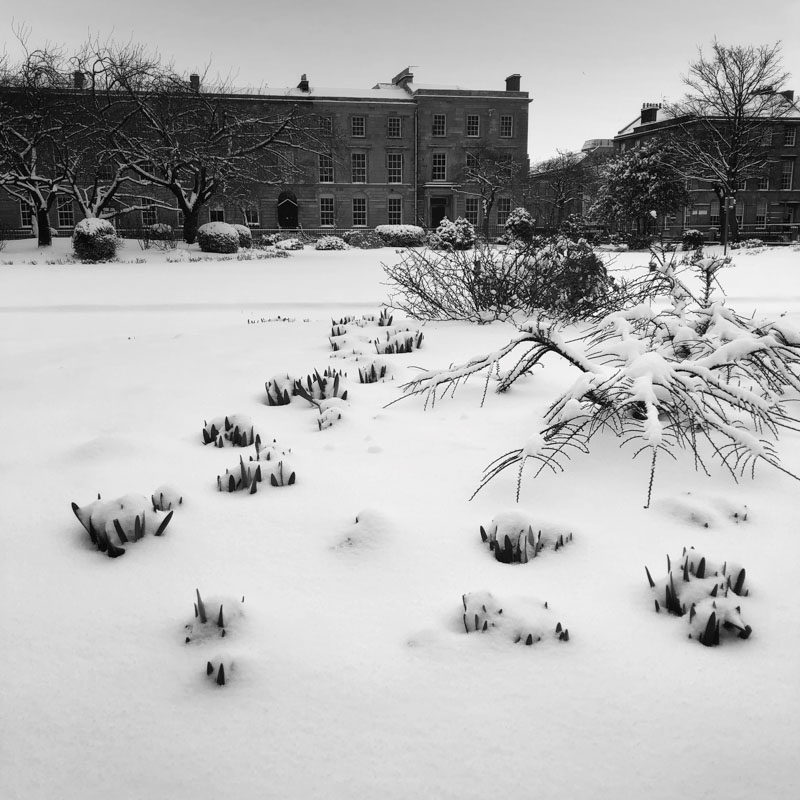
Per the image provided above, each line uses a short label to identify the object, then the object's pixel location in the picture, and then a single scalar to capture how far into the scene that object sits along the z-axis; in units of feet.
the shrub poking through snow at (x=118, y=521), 8.39
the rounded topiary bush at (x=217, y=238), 82.33
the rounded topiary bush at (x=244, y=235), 89.51
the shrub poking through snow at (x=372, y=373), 16.25
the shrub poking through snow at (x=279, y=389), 14.76
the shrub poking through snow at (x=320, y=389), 14.51
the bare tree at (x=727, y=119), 114.83
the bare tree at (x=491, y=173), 144.25
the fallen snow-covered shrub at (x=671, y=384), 10.00
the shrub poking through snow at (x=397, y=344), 19.75
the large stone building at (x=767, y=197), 158.40
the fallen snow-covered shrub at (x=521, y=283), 24.50
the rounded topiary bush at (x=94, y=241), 73.46
